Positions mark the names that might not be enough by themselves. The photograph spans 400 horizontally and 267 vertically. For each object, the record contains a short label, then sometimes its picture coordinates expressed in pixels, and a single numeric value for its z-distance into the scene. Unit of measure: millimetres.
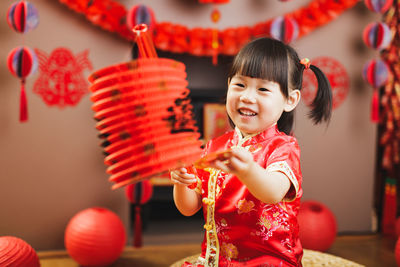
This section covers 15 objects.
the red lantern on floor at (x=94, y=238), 1706
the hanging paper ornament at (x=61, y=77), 1938
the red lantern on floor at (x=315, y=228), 1899
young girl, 928
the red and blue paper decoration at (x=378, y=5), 1986
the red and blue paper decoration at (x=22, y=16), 1704
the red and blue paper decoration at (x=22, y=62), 1739
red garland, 1865
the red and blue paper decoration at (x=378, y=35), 2010
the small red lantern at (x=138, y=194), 1857
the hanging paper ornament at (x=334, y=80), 2201
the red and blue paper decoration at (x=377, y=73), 2078
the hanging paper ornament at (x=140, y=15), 1779
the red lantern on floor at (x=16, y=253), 1356
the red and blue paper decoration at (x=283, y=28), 1939
